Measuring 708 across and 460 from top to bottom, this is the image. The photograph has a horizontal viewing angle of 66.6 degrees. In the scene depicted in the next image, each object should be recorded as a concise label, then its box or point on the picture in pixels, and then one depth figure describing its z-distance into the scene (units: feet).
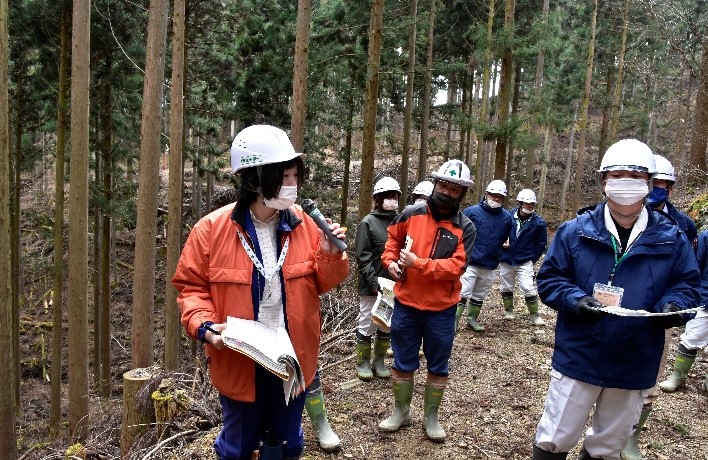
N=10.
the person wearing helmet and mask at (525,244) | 28.35
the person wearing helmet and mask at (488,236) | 26.27
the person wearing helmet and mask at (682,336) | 13.90
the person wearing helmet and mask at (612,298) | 10.08
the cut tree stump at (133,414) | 16.47
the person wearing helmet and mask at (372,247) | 19.25
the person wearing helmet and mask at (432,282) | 14.24
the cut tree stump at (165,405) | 16.33
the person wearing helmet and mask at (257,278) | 9.27
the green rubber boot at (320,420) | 14.28
